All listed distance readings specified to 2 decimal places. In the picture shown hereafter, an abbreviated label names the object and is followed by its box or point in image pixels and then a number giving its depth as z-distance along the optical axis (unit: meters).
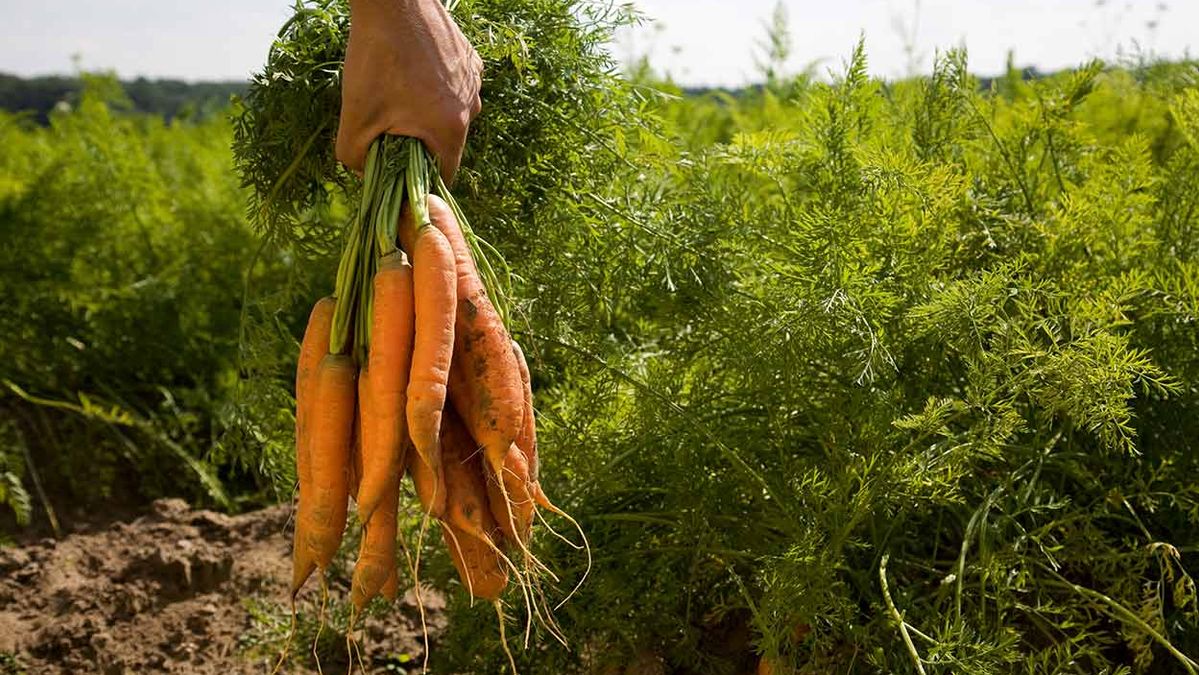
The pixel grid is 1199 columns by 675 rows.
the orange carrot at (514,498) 1.82
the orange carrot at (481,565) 1.88
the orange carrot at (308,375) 1.80
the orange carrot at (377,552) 1.77
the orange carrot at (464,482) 1.81
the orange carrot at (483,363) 1.75
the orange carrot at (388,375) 1.69
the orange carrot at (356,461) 1.83
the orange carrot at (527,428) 1.86
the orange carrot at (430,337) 1.67
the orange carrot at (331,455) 1.76
